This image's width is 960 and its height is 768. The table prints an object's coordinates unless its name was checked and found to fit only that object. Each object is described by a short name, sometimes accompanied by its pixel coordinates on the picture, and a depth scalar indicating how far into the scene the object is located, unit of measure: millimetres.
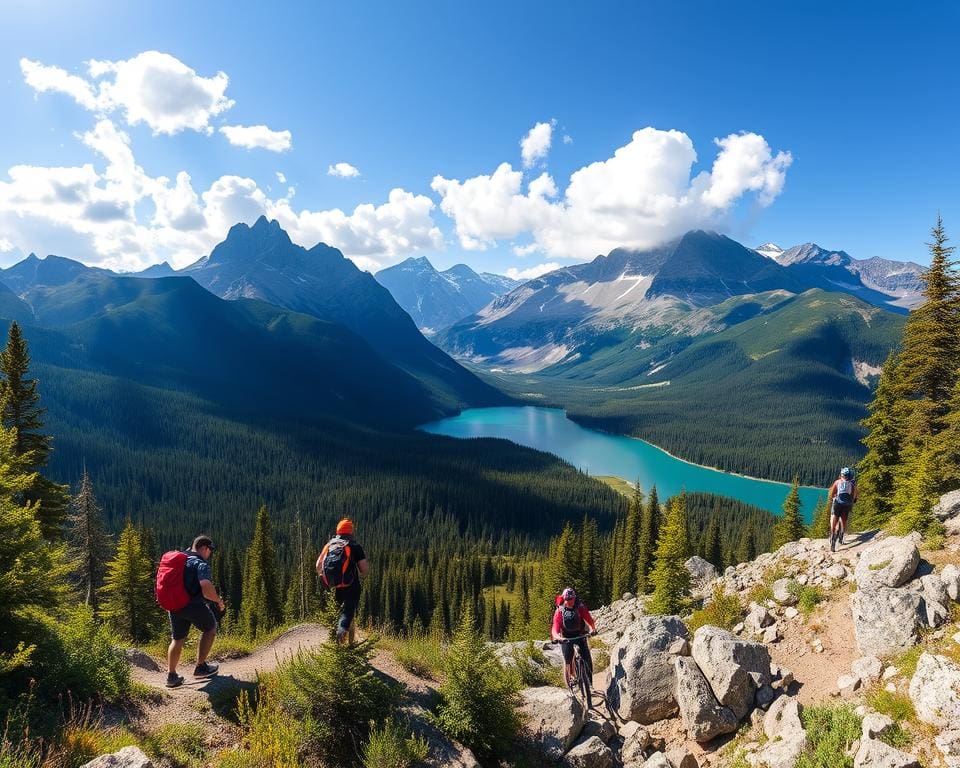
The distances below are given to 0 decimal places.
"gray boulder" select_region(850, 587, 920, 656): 12789
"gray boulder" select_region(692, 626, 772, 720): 13219
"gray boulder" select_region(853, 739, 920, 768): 9055
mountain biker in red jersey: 14977
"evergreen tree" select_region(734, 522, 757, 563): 66562
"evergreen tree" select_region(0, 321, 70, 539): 24031
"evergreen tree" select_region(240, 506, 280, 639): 42969
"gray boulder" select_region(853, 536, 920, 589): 14523
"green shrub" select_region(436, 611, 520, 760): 11102
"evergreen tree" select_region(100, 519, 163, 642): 33281
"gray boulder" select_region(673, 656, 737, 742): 13031
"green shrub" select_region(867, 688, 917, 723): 10195
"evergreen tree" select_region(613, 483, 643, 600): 54188
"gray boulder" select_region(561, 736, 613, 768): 11766
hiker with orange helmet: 11828
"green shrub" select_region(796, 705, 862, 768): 9969
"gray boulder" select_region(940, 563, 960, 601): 12875
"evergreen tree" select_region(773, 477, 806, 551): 46969
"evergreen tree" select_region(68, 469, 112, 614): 33219
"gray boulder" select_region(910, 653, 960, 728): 9531
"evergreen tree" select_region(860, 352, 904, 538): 31297
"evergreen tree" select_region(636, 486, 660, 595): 49844
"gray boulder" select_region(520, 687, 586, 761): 11930
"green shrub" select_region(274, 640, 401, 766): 9617
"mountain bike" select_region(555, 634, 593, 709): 14739
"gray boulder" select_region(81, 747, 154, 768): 7404
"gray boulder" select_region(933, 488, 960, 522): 18773
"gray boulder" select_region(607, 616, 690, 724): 14188
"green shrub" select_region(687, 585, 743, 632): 19094
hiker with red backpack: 11203
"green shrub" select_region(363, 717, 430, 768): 8938
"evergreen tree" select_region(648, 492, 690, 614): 27203
